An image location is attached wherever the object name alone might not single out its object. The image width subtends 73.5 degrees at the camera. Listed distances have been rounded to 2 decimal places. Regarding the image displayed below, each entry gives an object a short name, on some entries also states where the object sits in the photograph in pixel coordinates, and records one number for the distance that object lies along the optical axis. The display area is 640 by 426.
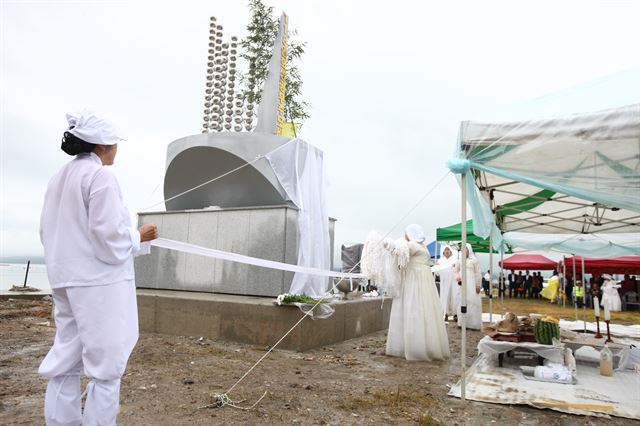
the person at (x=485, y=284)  25.26
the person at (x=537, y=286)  26.56
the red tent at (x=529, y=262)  25.58
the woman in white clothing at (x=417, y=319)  6.33
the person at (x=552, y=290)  23.20
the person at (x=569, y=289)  23.24
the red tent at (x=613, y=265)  19.83
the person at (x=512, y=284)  27.38
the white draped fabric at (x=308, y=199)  8.02
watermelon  5.62
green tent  11.11
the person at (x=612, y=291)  18.32
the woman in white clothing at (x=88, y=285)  2.10
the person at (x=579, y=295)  19.10
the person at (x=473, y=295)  10.04
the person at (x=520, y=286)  27.22
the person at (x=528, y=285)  26.76
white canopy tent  3.82
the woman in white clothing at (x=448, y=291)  11.50
